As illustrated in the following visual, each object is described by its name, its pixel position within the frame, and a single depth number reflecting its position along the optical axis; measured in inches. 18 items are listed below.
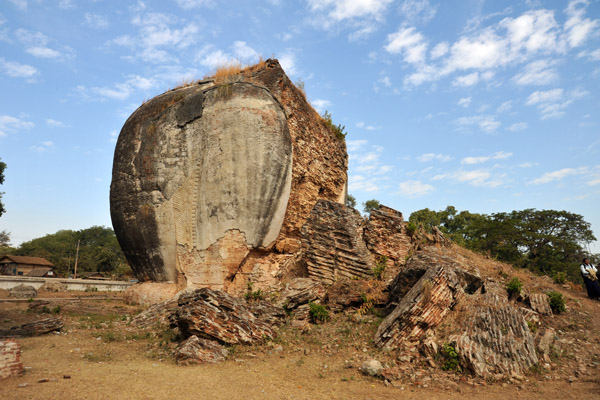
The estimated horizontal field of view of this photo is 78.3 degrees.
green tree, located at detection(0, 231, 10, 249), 1785.9
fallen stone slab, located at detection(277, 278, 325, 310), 329.4
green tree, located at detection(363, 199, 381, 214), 1321.6
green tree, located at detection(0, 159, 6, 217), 711.7
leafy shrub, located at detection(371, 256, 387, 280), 366.0
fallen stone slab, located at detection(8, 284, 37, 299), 589.8
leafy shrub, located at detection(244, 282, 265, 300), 352.5
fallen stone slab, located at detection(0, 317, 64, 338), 286.5
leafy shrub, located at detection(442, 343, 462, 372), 216.2
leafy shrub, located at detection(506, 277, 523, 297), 329.4
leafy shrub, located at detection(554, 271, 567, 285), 443.5
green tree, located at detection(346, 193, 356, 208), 1393.2
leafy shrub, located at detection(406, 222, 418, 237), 436.5
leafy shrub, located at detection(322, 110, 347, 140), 509.5
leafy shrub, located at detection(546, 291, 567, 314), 312.9
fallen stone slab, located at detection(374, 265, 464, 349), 250.7
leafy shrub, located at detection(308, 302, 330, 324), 308.1
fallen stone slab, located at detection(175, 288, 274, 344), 252.8
